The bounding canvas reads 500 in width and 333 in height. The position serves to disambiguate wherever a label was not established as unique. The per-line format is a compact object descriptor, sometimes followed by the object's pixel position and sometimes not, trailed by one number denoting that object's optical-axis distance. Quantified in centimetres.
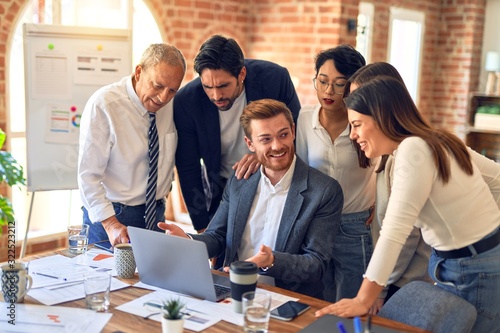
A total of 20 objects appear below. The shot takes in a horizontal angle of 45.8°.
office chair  167
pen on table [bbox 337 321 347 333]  136
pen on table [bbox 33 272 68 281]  193
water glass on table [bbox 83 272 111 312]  169
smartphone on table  166
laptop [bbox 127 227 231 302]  173
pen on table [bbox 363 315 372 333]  131
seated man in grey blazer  212
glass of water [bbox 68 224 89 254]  214
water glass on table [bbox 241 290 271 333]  155
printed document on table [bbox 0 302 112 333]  156
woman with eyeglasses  235
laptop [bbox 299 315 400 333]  156
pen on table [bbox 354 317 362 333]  136
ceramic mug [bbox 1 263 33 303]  171
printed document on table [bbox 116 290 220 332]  161
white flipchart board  350
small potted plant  148
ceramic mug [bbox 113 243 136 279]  194
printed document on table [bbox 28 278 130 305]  176
